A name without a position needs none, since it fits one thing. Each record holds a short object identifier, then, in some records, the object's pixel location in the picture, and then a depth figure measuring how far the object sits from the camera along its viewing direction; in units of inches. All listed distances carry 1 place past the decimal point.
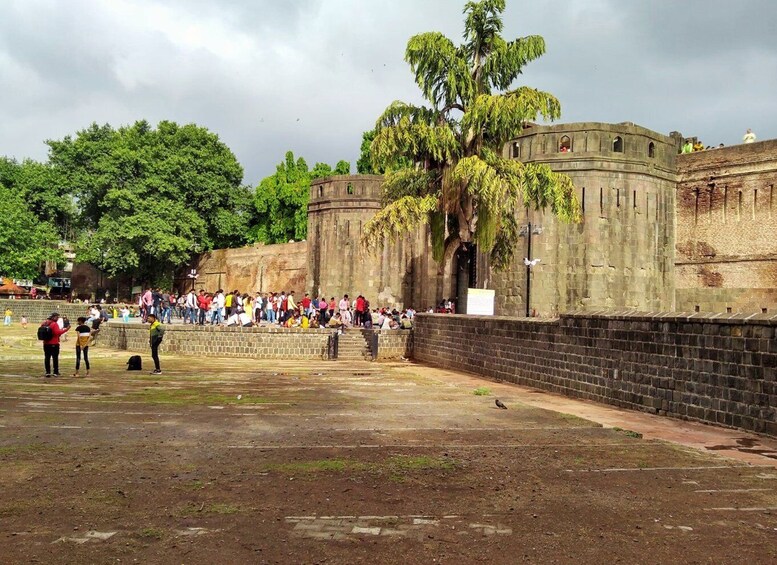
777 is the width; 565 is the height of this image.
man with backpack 548.7
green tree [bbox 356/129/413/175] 1961.1
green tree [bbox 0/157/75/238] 1909.4
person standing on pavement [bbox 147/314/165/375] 585.9
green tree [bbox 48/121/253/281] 1791.3
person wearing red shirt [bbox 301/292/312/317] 1065.9
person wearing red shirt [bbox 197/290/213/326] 1015.6
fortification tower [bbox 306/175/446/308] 1418.6
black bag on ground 629.6
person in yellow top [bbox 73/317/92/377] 580.1
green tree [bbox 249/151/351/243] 2051.2
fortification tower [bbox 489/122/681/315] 1065.5
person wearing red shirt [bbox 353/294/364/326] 1027.3
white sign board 714.8
